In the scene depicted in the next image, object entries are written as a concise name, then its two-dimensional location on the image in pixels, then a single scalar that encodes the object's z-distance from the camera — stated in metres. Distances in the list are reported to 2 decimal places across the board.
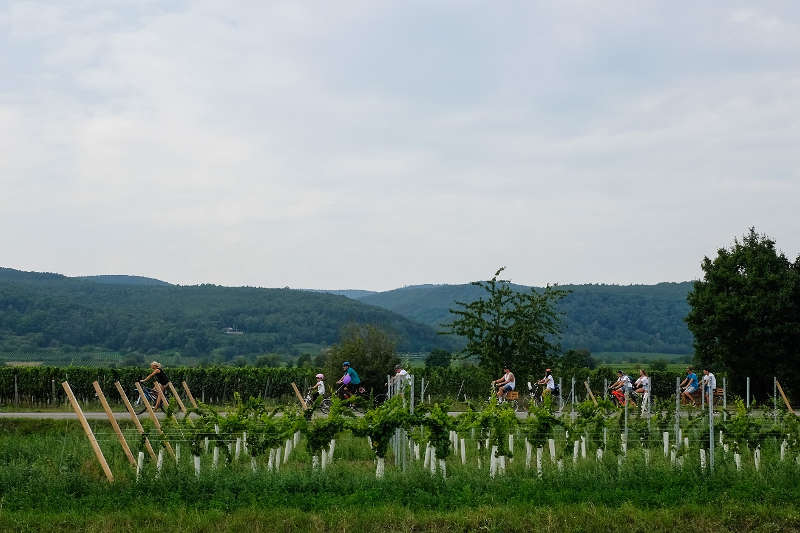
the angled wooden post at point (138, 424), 15.09
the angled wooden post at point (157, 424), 15.72
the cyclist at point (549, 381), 27.73
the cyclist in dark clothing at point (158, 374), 24.34
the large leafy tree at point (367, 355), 30.92
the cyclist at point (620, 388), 28.63
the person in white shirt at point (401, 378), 21.01
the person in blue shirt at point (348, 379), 24.75
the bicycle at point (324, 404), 25.86
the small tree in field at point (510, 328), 31.77
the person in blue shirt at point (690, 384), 29.64
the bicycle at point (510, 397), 27.69
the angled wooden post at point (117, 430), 14.56
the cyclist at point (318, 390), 25.95
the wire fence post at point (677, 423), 16.05
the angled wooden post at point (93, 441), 13.82
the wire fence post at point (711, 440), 14.37
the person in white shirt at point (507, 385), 27.20
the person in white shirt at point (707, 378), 28.05
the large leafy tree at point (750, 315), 38.53
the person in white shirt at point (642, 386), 27.03
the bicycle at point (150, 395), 27.14
